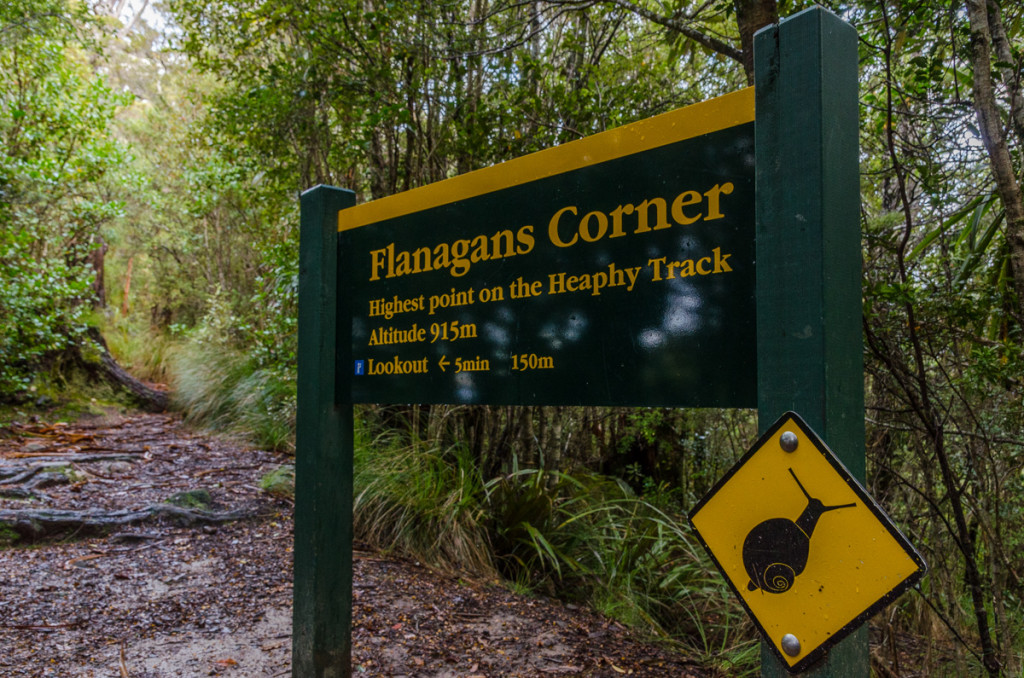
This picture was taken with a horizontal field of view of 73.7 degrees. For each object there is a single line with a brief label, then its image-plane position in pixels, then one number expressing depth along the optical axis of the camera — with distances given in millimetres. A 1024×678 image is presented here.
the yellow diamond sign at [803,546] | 1186
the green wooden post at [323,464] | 2479
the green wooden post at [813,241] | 1321
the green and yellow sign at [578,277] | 1515
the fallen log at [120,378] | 10211
